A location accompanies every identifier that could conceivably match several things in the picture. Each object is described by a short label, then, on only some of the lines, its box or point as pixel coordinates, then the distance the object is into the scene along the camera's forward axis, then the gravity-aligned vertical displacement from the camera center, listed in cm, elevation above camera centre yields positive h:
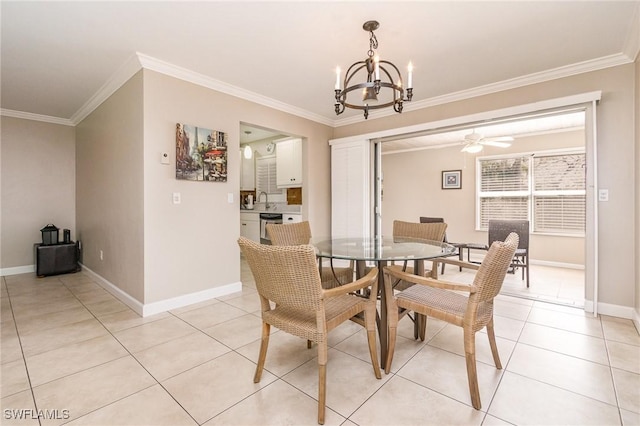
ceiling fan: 419 +106
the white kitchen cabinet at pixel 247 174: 648 +85
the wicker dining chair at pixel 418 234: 224 -24
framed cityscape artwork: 292 +62
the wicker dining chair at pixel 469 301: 150 -56
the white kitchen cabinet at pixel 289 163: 511 +89
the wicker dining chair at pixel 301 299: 139 -47
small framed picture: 590 +66
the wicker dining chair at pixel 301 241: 240 -27
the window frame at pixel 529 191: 482 +35
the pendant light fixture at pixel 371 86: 184 +82
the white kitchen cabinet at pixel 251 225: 565 -29
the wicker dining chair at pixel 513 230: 407 -34
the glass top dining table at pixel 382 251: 187 -29
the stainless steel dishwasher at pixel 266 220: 526 -16
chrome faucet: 622 +24
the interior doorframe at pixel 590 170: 267 +37
